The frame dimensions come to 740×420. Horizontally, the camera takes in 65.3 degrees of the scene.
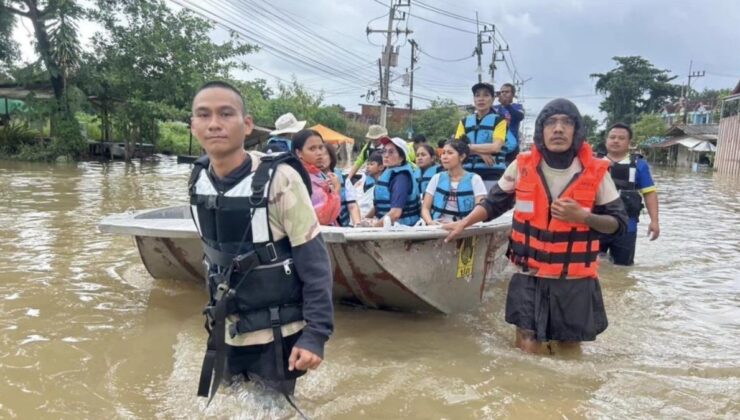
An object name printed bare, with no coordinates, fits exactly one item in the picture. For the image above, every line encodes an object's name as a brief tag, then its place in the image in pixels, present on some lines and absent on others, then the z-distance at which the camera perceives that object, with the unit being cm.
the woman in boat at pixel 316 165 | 419
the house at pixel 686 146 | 3719
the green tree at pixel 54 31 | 1925
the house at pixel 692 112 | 5722
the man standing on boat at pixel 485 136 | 553
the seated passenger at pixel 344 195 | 445
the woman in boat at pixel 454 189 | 470
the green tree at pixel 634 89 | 5806
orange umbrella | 2392
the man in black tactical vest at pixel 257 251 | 203
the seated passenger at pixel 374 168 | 620
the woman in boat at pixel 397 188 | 501
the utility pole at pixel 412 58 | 3591
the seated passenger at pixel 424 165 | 571
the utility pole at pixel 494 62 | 4115
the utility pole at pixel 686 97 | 4853
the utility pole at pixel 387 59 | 2305
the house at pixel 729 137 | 3122
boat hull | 375
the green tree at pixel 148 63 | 2087
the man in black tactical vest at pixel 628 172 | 582
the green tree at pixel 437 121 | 4403
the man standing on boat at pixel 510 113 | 580
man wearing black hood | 332
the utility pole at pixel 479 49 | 3419
